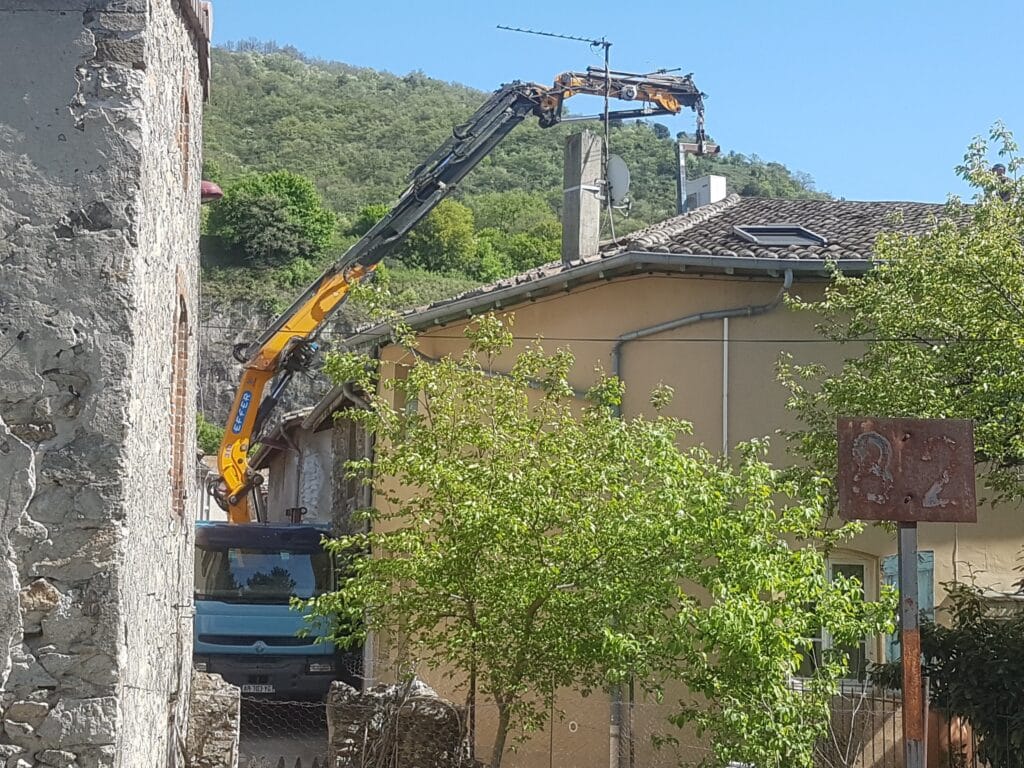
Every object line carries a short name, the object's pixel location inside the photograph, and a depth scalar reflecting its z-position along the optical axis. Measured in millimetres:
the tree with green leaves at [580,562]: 8336
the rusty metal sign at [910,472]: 5746
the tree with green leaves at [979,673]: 10133
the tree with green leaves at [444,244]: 50312
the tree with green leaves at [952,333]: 9461
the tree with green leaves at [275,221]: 49938
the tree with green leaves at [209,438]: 40456
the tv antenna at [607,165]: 16781
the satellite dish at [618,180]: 16906
